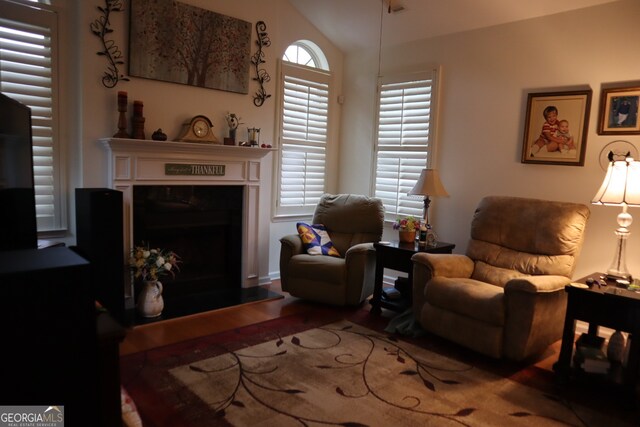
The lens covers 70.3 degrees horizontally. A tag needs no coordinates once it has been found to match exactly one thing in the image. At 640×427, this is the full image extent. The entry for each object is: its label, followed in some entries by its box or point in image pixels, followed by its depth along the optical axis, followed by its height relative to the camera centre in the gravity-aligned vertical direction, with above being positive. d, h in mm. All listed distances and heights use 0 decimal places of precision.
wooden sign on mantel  3826 -6
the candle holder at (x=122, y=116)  3477 +378
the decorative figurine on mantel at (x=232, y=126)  4121 +405
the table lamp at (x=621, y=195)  2855 -50
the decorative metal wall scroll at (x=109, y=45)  3416 +916
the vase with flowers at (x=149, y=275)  3568 -858
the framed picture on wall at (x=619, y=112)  3312 +558
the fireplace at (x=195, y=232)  3854 -574
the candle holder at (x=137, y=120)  3572 +363
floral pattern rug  2316 -1218
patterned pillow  4254 -632
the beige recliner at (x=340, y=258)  3928 -749
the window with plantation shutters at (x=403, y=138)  4535 +410
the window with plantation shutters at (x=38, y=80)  3145 +578
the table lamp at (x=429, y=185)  3947 -60
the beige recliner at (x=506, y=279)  2902 -698
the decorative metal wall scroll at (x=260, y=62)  4363 +1044
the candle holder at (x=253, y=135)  4320 +344
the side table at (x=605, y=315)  2537 -755
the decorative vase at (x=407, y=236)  4035 -522
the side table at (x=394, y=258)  3775 -686
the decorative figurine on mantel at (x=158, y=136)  3674 +251
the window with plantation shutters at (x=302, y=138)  4828 +389
